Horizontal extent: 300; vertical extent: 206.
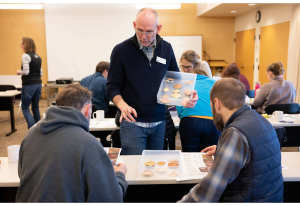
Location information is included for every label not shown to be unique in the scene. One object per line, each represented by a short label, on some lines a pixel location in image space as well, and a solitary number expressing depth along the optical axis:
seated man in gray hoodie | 1.20
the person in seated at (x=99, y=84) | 4.36
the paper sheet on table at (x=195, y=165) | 1.69
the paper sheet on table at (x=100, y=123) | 3.28
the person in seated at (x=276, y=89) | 4.09
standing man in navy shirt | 1.99
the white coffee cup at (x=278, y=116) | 3.37
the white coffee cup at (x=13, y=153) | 1.95
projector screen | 8.96
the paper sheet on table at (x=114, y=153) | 1.91
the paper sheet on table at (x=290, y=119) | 3.39
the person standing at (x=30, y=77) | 5.15
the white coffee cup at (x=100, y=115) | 3.54
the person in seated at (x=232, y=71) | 4.30
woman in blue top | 2.45
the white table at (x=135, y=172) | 1.65
